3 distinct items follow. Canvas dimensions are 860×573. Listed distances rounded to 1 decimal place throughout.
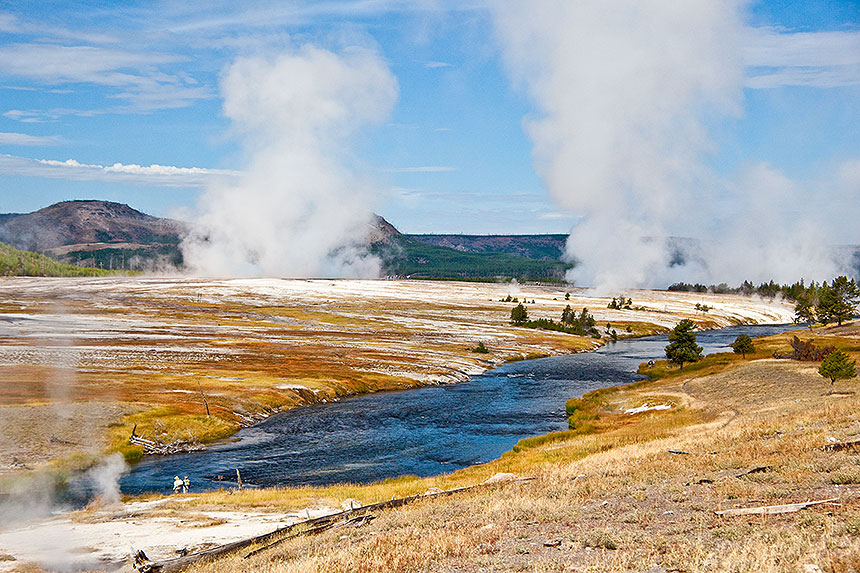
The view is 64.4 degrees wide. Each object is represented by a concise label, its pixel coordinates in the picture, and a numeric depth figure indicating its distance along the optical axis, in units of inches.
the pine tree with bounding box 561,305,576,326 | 6242.6
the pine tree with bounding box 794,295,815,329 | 6720.5
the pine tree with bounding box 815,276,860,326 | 5639.8
